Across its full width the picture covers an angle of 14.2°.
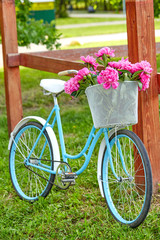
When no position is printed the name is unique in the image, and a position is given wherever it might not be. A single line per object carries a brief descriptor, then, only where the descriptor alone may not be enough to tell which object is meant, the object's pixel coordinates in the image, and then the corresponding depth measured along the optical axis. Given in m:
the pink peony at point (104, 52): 4.35
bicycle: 4.37
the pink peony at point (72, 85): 4.32
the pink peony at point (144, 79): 4.16
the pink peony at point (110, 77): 3.98
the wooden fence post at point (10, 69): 7.95
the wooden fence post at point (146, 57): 4.92
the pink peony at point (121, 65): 4.19
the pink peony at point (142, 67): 4.16
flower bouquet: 4.07
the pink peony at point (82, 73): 4.26
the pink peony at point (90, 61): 4.45
